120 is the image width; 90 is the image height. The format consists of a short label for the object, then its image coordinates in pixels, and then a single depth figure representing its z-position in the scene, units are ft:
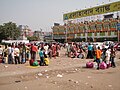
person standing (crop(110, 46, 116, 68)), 56.28
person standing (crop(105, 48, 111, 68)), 55.21
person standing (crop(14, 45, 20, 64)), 60.75
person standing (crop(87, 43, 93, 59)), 79.90
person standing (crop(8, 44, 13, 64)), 60.90
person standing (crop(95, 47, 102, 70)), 53.31
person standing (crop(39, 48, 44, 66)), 57.93
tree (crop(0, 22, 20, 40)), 299.99
